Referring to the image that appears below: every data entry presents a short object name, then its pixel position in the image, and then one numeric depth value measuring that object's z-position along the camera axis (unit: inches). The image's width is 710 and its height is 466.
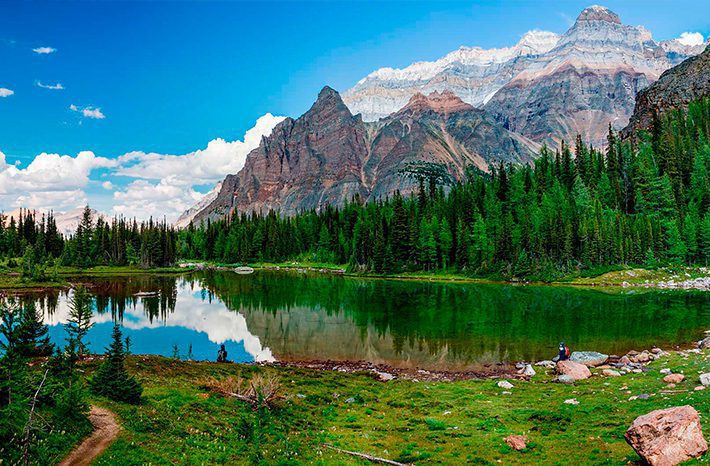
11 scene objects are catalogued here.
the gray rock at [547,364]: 1354.8
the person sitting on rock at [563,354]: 1354.6
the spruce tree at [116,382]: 792.3
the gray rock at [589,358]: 1333.7
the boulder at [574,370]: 1177.7
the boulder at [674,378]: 980.1
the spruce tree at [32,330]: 834.2
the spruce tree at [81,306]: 1232.8
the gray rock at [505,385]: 1125.1
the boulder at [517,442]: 699.4
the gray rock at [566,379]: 1136.8
